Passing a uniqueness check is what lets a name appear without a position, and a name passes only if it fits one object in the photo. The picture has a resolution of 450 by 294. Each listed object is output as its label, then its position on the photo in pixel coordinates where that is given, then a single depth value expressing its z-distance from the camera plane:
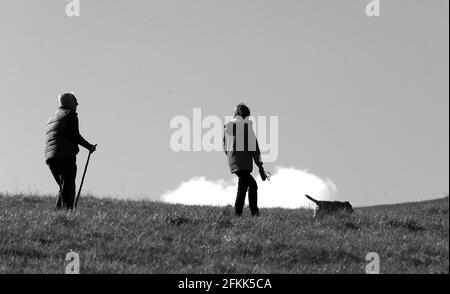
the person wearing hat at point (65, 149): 15.88
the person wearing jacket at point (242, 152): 16.17
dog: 16.34
